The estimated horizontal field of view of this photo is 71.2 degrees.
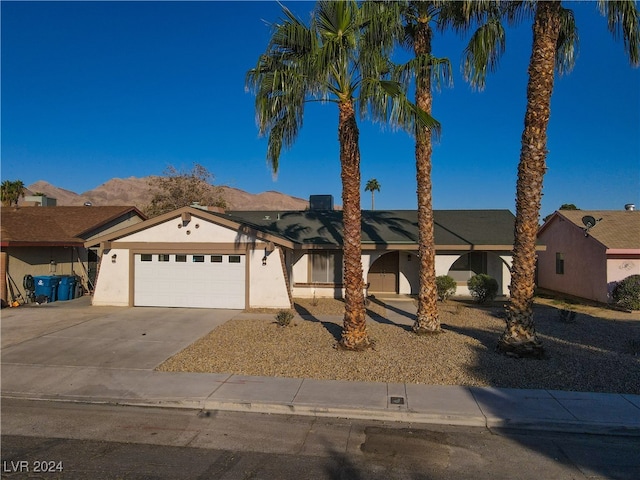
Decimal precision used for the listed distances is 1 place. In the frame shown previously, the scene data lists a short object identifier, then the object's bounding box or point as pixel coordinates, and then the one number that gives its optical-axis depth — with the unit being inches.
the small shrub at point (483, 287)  698.8
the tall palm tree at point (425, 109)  444.8
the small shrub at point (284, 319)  498.3
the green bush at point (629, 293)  650.8
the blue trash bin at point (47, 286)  703.7
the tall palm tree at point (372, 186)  2554.1
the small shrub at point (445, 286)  724.0
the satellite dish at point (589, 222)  761.6
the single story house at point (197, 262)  631.2
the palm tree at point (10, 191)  1416.1
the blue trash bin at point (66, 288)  731.4
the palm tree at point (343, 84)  368.5
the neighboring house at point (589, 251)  713.0
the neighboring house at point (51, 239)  675.4
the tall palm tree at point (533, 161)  368.8
